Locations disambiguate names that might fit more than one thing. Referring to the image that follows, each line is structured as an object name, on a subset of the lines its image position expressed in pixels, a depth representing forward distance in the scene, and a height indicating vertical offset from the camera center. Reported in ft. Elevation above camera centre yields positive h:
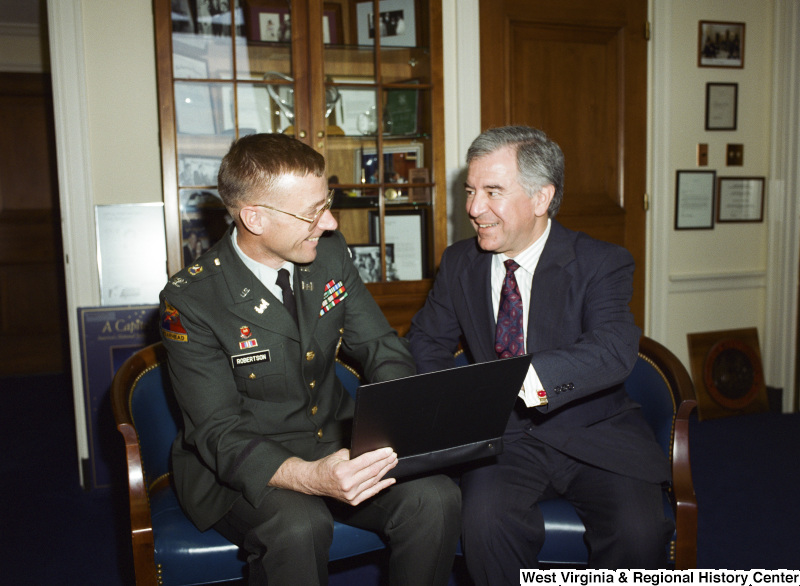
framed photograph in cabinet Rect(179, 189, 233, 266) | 9.32 -0.06
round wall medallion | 12.26 -3.34
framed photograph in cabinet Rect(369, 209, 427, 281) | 10.05 -0.37
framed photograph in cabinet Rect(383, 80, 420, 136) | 9.95 +1.55
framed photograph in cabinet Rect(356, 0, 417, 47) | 9.81 +2.91
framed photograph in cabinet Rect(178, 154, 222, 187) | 9.24 +0.67
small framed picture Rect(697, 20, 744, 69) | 11.71 +2.96
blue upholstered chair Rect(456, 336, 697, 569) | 5.32 -2.30
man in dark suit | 5.18 -1.32
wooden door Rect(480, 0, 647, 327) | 10.62 +1.99
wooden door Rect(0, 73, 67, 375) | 16.51 -0.36
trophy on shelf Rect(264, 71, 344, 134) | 9.52 +1.75
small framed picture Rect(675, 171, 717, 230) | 11.87 +0.08
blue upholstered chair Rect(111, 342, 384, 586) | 5.03 -2.57
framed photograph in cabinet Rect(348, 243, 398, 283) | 10.10 -0.78
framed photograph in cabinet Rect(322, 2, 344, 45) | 9.66 +2.88
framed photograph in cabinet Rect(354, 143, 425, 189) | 10.02 +0.77
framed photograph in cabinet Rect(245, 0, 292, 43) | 9.35 +2.85
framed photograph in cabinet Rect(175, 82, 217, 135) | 9.12 +1.56
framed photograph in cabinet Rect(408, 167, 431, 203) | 10.02 +0.34
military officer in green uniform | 4.70 -1.53
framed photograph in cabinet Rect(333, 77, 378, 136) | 9.81 +1.62
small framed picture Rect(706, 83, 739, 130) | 11.89 +1.85
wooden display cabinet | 9.16 +1.62
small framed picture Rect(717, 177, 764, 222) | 12.17 +0.08
